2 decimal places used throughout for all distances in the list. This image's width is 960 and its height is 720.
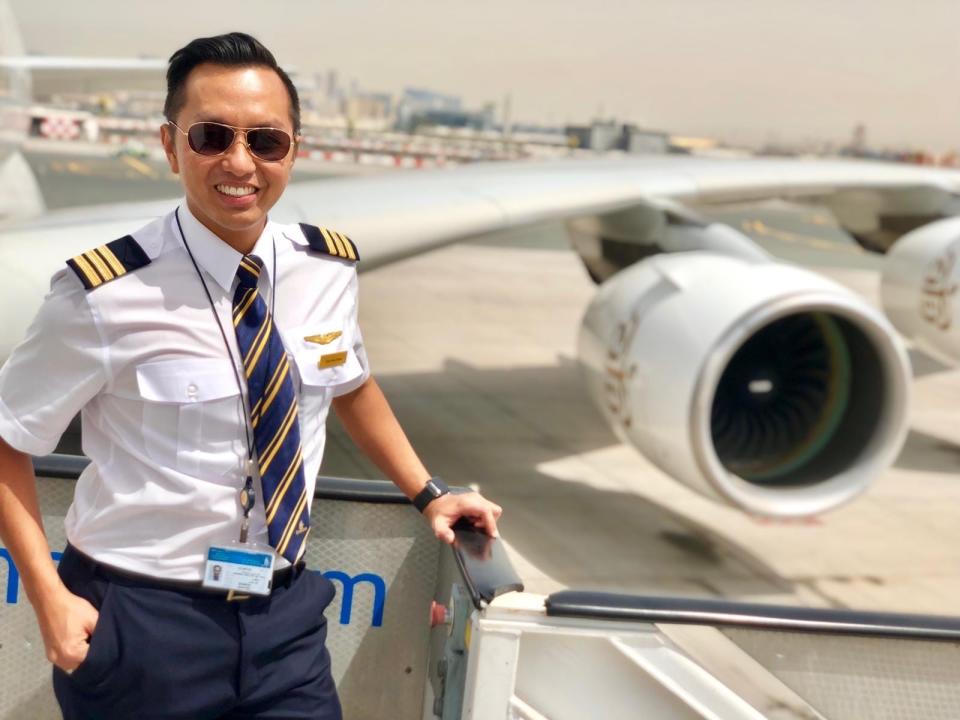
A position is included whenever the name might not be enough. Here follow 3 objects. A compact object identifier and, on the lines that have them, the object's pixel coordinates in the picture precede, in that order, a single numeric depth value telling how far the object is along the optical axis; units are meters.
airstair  1.75
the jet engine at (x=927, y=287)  6.19
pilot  1.56
